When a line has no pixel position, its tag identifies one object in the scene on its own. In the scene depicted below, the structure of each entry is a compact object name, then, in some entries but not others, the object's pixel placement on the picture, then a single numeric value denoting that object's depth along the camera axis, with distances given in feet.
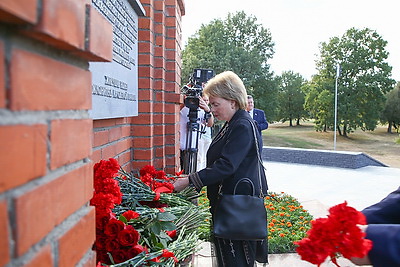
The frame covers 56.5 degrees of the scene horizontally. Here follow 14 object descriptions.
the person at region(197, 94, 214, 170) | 16.70
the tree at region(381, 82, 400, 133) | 126.31
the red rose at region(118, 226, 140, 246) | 5.00
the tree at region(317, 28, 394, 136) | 110.63
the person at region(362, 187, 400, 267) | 3.92
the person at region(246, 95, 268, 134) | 22.51
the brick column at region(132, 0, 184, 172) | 10.90
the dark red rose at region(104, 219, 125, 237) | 5.05
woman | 8.63
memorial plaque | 6.62
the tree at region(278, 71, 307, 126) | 170.40
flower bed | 14.21
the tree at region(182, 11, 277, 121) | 106.63
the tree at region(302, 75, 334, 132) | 110.93
